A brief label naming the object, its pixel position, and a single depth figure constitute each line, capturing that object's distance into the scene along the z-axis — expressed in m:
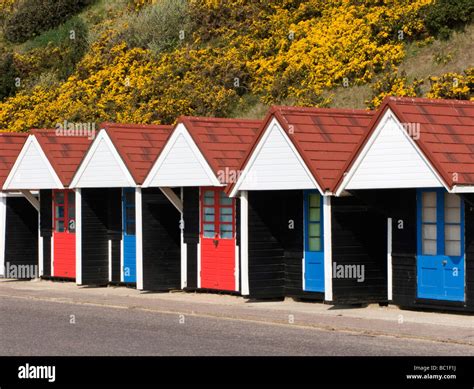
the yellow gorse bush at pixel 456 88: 36.69
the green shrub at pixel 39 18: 67.94
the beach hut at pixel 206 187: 27.08
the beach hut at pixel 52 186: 32.84
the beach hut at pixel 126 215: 29.22
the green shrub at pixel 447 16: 40.94
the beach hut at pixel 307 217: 23.73
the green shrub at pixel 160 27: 54.56
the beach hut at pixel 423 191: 21.33
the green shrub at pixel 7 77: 59.97
